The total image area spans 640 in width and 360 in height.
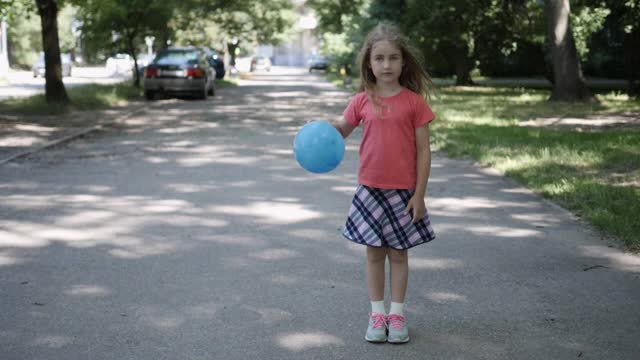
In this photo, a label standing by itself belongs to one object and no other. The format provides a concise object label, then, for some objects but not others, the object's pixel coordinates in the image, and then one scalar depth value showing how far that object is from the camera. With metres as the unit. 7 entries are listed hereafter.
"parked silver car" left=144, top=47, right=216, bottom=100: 26.11
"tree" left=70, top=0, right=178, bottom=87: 27.72
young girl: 4.13
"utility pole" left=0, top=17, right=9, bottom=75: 49.30
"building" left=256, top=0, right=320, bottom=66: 121.62
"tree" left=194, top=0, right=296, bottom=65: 46.62
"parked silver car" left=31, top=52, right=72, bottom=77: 47.49
